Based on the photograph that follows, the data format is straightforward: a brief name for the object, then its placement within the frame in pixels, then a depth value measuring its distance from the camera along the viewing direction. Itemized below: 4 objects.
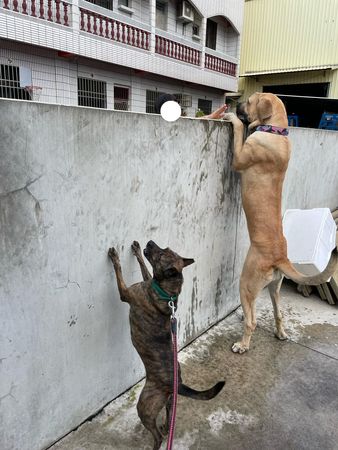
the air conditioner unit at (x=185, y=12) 14.44
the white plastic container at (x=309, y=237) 3.41
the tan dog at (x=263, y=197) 2.88
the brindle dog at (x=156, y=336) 1.80
